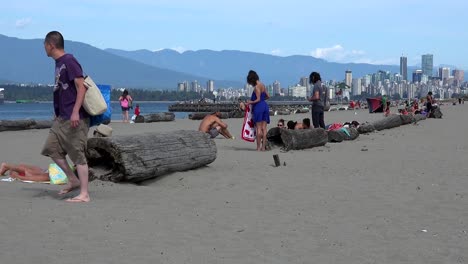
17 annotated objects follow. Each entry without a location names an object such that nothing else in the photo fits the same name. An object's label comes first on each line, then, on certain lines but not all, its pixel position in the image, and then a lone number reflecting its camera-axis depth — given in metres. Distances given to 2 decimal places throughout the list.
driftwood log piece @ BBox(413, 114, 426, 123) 26.61
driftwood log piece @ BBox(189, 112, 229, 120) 34.80
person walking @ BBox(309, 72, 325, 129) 15.37
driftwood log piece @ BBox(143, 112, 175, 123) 30.25
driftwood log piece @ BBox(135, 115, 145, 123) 29.16
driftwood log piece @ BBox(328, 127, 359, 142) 16.19
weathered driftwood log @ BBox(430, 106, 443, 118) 32.62
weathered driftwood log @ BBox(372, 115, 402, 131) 21.99
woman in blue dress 12.63
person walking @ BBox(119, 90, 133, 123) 28.25
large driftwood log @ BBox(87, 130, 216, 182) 7.98
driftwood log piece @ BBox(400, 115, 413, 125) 24.85
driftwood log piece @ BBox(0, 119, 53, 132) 22.06
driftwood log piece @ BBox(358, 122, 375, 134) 19.77
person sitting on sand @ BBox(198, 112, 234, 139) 15.56
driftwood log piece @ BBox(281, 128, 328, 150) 13.22
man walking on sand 6.61
